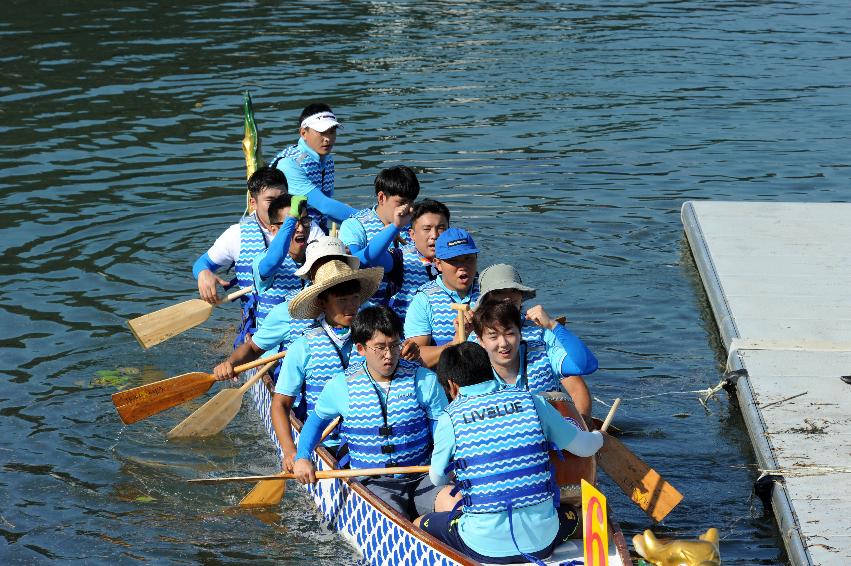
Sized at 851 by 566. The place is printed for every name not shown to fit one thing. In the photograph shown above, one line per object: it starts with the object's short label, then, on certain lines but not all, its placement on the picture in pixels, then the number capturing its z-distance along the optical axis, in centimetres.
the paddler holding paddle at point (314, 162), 2359
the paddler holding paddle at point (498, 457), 1259
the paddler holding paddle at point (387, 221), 1961
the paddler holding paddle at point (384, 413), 1459
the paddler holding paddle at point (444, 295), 1706
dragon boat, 1340
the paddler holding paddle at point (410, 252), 1895
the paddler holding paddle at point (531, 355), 1346
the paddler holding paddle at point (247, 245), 2039
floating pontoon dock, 1636
